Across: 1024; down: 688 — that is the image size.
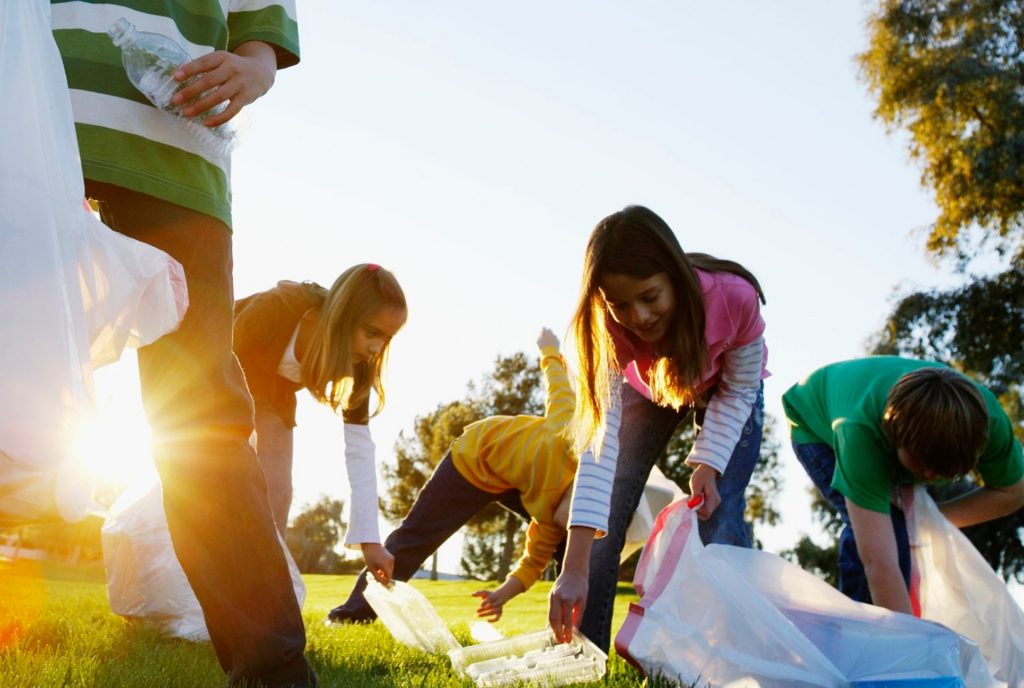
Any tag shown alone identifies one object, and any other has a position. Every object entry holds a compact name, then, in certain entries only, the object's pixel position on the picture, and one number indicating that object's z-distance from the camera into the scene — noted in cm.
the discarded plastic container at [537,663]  279
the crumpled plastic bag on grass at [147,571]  408
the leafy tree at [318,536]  3416
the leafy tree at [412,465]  2730
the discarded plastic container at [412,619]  360
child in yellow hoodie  424
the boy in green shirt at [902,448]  327
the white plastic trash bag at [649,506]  399
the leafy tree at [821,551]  2418
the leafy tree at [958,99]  1571
